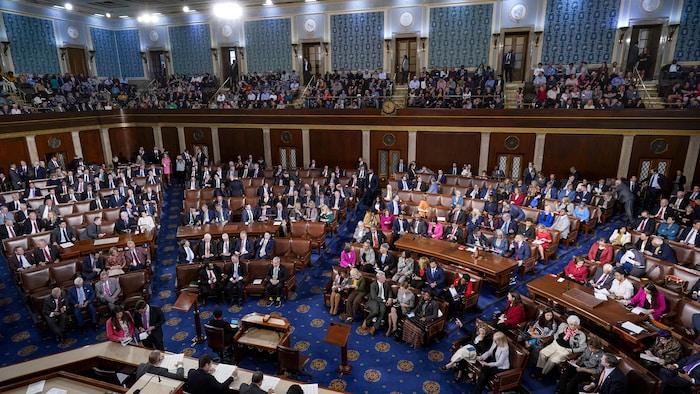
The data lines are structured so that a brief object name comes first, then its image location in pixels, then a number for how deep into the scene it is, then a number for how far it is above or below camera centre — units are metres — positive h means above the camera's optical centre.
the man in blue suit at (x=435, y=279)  8.41 -3.84
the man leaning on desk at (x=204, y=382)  5.10 -3.52
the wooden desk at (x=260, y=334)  6.71 -4.01
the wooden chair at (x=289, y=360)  6.15 -3.99
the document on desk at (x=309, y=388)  5.06 -3.60
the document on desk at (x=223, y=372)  5.37 -3.65
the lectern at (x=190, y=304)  6.97 -3.58
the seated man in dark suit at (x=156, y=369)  5.32 -3.58
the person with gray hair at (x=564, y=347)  6.30 -3.89
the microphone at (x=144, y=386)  4.84 -3.47
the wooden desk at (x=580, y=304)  6.82 -3.72
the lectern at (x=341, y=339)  6.41 -3.80
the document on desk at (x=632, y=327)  6.45 -3.70
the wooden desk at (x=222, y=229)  10.60 -3.66
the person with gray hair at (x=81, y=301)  7.76 -3.92
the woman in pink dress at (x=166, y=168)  18.67 -3.54
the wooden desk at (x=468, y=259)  8.73 -3.70
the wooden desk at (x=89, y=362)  5.35 -3.71
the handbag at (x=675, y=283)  7.74 -3.67
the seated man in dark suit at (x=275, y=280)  8.83 -4.01
